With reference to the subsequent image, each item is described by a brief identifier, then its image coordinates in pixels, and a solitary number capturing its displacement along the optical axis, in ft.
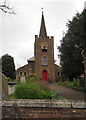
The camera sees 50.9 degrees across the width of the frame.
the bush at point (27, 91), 15.94
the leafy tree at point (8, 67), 69.48
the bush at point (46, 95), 16.53
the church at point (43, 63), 71.22
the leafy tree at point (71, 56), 32.53
